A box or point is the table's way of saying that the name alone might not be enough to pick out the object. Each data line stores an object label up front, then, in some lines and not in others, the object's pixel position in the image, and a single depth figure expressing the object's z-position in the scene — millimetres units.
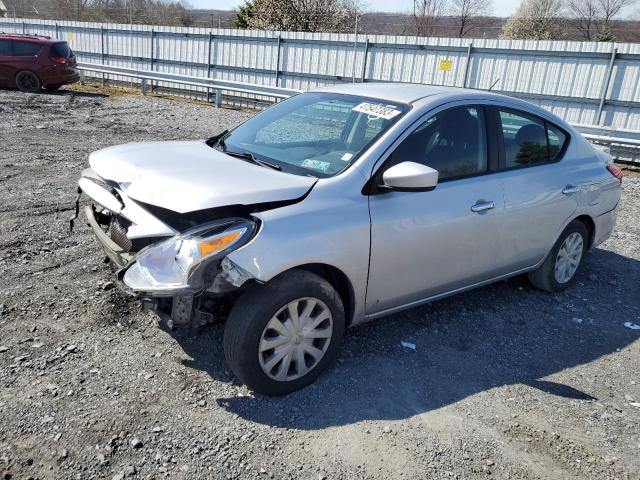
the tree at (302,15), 29344
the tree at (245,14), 31166
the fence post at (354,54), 18131
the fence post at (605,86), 13844
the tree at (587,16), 55684
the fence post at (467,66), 16062
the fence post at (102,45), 24653
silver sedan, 3086
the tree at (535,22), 47562
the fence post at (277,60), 19812
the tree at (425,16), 44706
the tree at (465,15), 52000
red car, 17906
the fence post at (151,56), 23150
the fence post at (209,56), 21422
